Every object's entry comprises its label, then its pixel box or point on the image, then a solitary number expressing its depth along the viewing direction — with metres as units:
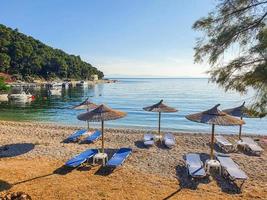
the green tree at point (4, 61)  65.57
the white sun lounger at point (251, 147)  10.39
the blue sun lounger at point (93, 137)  11.51
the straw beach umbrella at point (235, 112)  10.92
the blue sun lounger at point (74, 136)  11.76
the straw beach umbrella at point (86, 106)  12.74
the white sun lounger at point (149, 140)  10.97
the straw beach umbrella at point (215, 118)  7.88
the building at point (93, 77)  116.77
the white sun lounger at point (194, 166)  7.22
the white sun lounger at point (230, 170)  6.96
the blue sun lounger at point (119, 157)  7.87
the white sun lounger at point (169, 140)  10.94
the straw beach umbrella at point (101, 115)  8.49
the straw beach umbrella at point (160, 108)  11.58
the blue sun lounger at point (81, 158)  7.80
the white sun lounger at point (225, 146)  10.98
